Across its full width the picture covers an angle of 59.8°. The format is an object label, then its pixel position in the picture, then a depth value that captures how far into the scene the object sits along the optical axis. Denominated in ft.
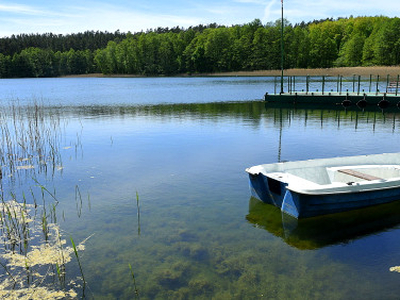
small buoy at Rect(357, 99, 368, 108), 129.59
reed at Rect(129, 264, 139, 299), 21.90
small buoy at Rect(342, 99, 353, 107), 131.95
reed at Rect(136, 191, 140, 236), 33.76
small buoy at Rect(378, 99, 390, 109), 125.40
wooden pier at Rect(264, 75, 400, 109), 126.41
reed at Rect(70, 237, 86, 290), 23.04
